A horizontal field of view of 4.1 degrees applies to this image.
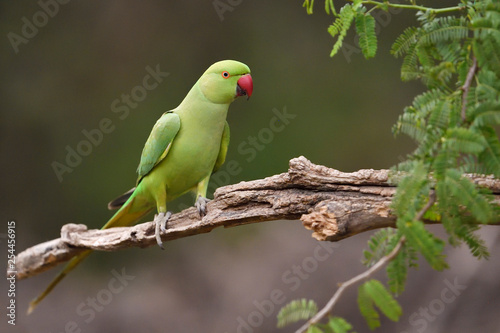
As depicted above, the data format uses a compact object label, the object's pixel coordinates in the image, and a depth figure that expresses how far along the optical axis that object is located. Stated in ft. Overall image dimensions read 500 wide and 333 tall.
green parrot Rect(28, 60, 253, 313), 22.93
